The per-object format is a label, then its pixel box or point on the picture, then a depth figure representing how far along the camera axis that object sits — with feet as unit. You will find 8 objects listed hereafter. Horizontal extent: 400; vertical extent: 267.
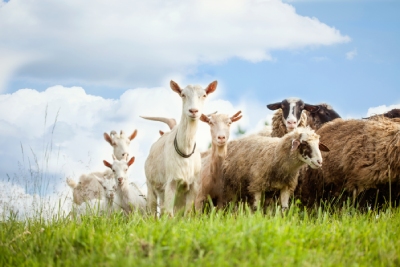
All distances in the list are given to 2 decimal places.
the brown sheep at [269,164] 32.76
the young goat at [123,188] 37.24
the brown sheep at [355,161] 34.50
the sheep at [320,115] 43.21
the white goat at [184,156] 29.66
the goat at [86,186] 46.61
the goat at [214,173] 33.50
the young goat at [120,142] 43.45
